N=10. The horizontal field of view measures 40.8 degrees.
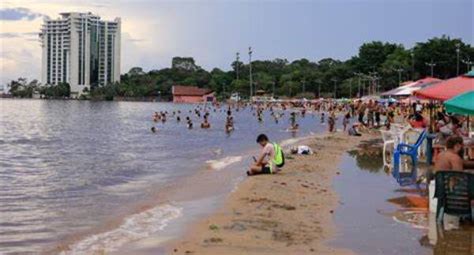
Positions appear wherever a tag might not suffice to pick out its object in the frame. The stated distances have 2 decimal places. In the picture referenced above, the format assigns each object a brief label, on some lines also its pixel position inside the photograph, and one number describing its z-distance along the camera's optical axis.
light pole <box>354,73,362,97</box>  112.84
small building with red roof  153.06
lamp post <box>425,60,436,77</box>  93.14
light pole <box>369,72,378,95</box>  104.53
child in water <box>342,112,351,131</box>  36.65
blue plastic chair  11.28
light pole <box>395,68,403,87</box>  97.40
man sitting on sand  13.75
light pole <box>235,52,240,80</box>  157.00
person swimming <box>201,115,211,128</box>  43.19
